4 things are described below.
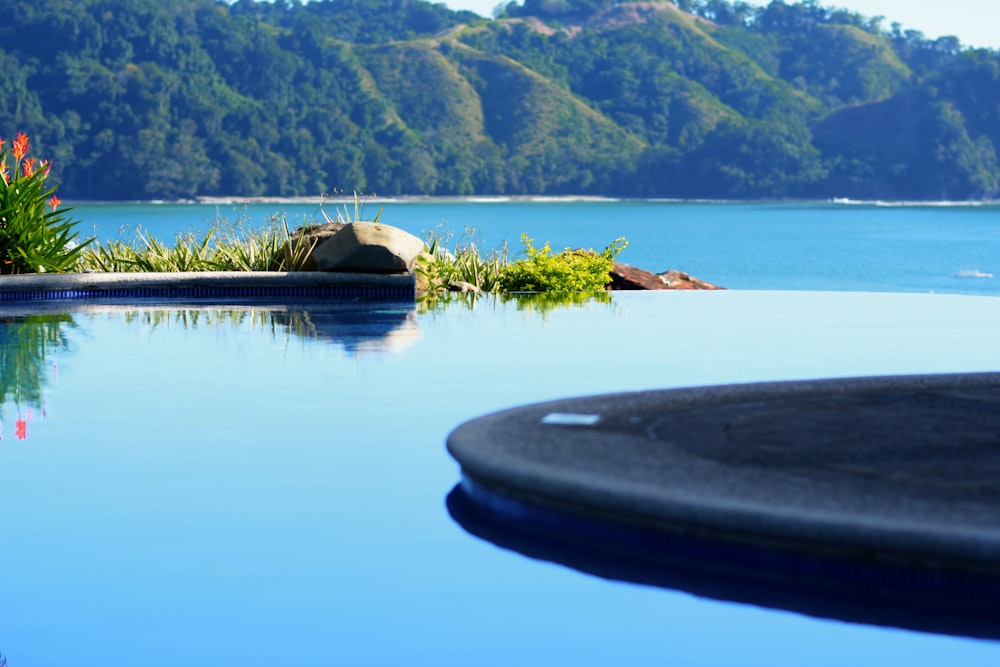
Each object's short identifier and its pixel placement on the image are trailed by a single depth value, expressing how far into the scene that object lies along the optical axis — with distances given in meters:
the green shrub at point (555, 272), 15.19
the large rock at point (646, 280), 16.41
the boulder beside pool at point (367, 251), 13.97
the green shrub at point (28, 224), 13.73
